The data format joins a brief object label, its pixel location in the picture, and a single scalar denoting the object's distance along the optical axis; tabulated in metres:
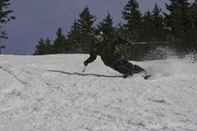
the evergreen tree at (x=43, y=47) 72.75
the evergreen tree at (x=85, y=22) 63.67
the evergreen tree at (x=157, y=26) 52.95
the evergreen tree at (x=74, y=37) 63.36
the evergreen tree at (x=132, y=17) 58.00
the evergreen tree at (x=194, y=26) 39.84
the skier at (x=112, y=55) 16.84
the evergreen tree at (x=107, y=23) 63.52
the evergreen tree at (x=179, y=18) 47.00
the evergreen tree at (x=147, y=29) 55.38
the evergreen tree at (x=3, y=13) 56.94
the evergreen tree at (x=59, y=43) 68.12
